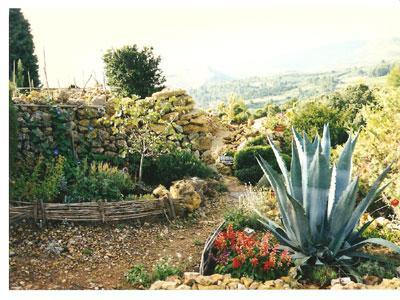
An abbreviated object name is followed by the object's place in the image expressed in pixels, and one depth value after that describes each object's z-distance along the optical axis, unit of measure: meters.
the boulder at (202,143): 8.76
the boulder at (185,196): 7.05
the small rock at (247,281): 5.51
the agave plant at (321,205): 5.54
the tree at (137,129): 7.82
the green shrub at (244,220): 6.58
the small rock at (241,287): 5.49
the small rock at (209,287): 5.46
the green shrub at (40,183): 6.44
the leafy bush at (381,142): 7.05
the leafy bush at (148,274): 5.68
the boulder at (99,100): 8.02
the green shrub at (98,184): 6.83
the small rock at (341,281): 5.40
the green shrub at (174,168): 7.82
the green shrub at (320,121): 8.50
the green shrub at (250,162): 8.10
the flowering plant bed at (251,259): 5.60
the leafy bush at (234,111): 10.52
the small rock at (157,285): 5.53
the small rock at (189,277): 5.53
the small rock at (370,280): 5.49
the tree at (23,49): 7.45
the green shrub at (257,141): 8.95
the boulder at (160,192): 7.21
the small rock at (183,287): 5.45
